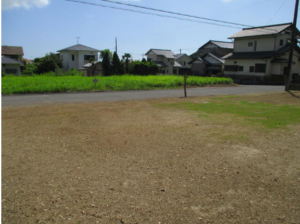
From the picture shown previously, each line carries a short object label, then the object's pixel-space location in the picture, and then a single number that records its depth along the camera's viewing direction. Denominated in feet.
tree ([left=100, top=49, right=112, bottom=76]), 139.54
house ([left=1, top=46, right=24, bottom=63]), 161.84
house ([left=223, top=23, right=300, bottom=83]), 111.75
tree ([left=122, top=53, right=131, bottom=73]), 147.33
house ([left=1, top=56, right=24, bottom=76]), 111.55
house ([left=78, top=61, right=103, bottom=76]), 148.25
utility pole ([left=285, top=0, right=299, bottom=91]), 65.36
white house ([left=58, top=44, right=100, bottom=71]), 155.53
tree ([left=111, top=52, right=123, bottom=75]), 141.79
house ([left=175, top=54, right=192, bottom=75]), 194.49
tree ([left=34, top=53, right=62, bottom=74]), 142.61
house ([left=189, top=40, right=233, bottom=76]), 151.23
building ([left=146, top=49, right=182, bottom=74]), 182.09
